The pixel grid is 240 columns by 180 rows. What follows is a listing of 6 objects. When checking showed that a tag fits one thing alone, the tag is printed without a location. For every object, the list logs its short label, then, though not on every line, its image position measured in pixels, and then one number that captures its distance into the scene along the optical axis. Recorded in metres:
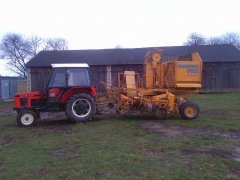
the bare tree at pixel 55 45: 40.76
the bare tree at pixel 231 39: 42.22
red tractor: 7.19
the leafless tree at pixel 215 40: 40.27
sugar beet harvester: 7.62
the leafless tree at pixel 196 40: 38.19
